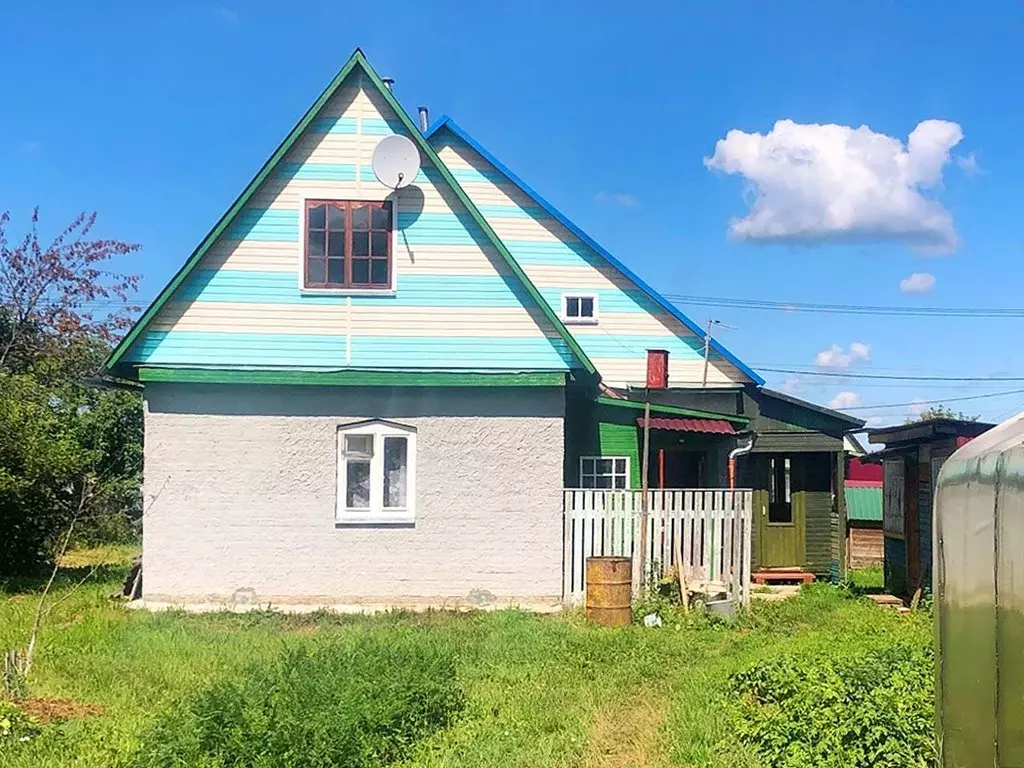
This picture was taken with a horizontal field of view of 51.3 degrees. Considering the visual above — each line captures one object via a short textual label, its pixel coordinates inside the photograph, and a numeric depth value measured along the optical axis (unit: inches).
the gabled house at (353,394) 512.7
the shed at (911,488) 538.6
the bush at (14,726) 275.9
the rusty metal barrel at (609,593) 479.2
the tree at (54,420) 609.3
